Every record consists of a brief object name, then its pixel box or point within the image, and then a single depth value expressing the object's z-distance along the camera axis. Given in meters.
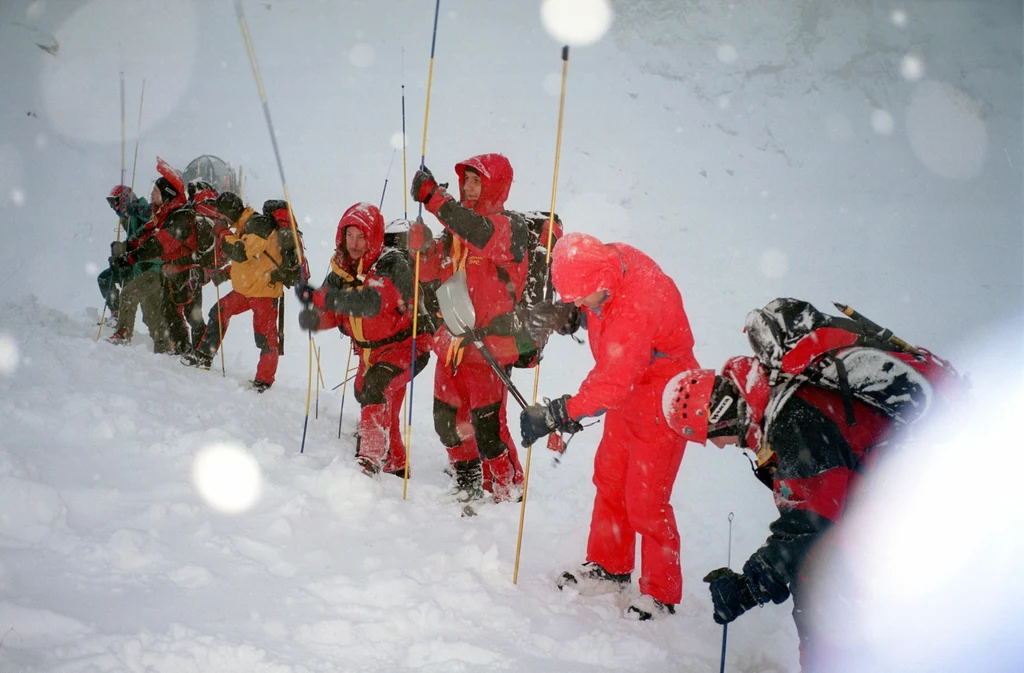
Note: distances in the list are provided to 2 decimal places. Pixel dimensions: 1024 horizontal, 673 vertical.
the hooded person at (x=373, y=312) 4.38
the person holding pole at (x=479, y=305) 3.79
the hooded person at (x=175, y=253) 7.25
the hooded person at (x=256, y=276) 6.70
